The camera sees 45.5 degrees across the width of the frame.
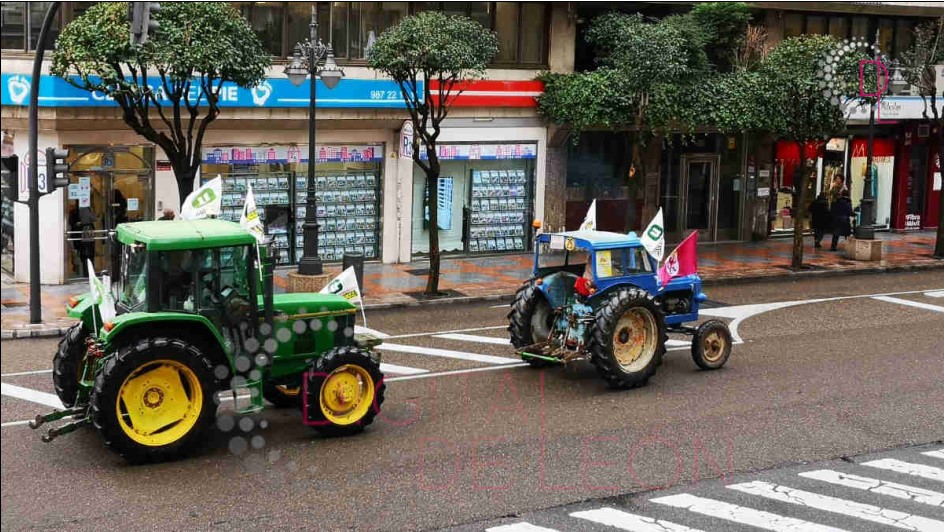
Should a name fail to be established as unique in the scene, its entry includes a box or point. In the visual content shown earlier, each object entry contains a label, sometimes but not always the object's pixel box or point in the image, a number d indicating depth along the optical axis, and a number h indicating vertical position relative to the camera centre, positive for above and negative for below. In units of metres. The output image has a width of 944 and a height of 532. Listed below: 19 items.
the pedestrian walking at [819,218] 31.98 -0.48
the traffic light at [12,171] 11.17 +0.09
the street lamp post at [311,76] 21.42 +2.10
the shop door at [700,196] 32.19 +0.06
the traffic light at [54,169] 17.98 +0.18
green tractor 11.43 -1.76
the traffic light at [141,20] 14.33 +2.07
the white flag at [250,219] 13.52 -0.42
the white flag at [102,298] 11.34 -1.21
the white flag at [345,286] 13.44 -1.17
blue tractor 15.06 -1.61
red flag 16.12 -0.94
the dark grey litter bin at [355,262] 21.88 -1.43
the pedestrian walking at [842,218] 31.48 -0.46
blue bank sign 22.00 +1.95
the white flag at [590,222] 16.84 -0.41
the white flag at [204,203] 13.62 -0.22
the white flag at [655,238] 16.00 -0.59
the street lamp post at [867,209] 29.59 -0.18
